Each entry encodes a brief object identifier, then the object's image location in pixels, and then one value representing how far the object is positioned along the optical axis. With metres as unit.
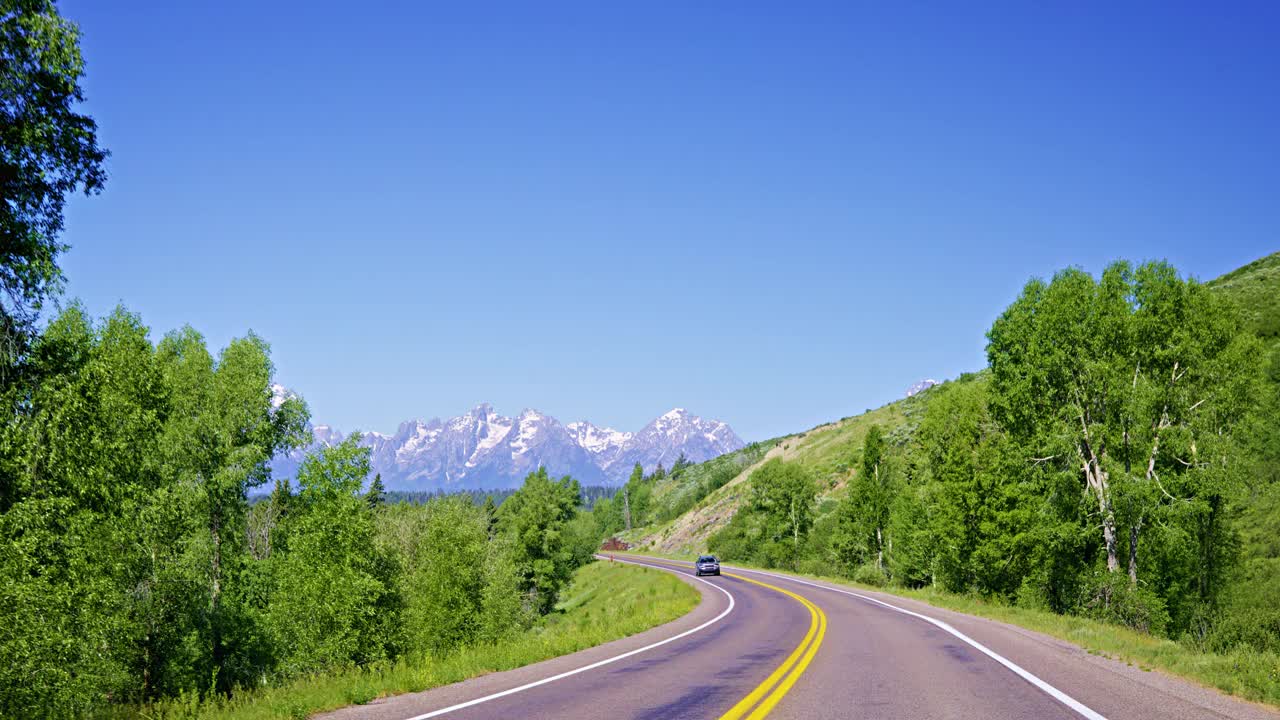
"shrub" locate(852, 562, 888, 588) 48.15
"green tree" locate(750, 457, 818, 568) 66.88
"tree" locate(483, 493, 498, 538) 113.34
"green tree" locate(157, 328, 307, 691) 29.34
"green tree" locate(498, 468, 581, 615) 66.31
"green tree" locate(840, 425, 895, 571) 52.94
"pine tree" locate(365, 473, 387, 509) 62.28
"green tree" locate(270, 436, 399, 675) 26.42
